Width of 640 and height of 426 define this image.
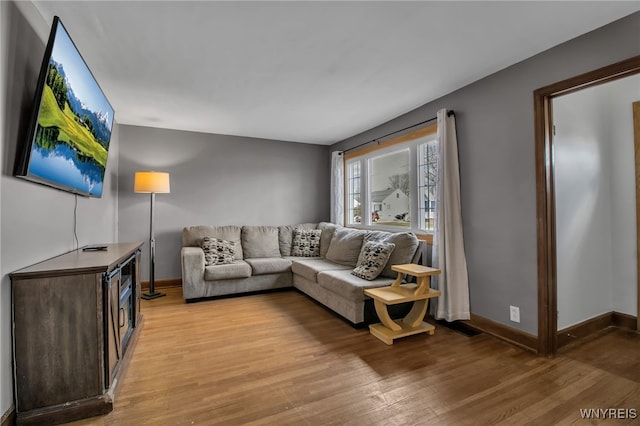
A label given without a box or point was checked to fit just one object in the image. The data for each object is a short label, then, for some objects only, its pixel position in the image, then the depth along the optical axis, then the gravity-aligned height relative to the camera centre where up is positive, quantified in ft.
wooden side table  8.39 -2.46
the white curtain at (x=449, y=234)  9.25 -0.66
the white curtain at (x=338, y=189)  16.43 +1.41
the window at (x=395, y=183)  11.25 +1.37
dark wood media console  4.99 -2.13
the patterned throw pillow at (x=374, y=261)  9.95 -1.58
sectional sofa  10.00 -1.92
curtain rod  9.77 +3.44
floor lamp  12.37 +1.27
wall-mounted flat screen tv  5.01 +1.95
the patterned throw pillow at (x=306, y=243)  14.82 -1.41
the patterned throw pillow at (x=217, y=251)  12.75 -1.53
